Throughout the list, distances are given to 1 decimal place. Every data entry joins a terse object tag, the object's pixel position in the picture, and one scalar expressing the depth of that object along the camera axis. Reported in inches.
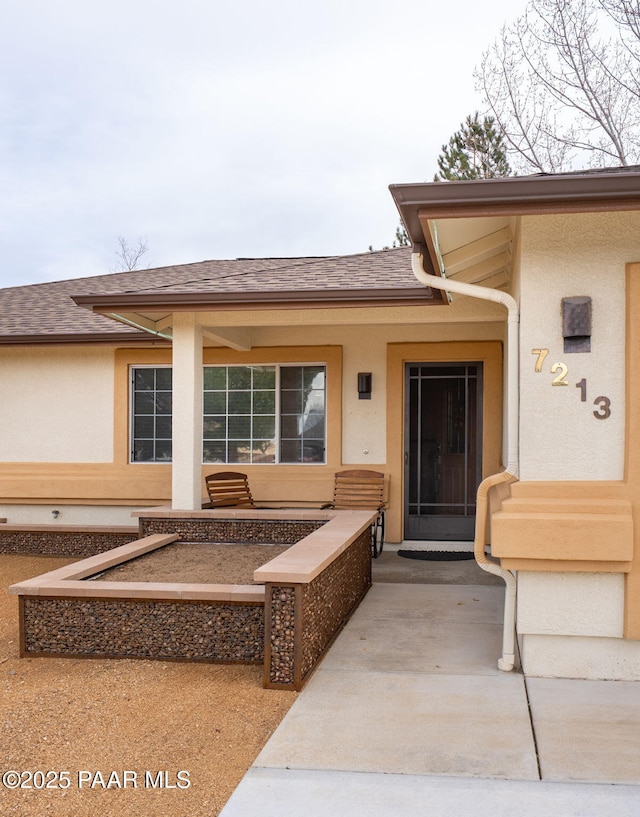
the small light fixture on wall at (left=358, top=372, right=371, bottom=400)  380.5
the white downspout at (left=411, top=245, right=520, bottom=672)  196.2
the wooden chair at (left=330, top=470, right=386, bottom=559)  365.4
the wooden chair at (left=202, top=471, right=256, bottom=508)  360.8
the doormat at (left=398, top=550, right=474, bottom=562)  355.6
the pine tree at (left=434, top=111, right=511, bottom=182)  807.7
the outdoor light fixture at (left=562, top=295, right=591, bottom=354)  187.5
